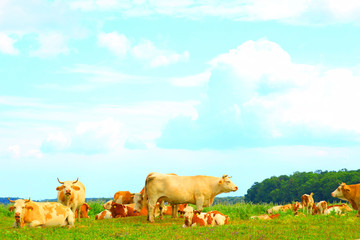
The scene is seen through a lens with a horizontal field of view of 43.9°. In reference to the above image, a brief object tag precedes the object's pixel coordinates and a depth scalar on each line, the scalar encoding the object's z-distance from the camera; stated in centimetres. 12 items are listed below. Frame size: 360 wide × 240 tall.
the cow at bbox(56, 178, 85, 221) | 2134
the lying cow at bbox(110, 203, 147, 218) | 2619
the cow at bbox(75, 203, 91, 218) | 2725
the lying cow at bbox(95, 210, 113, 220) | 2611
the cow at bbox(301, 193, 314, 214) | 2706
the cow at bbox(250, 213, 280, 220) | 2234
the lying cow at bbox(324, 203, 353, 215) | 2597
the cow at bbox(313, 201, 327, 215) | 2705
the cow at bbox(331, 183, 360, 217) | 2322
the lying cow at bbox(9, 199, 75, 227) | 1842
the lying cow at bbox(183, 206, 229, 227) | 1906
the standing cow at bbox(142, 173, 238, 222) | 2239
